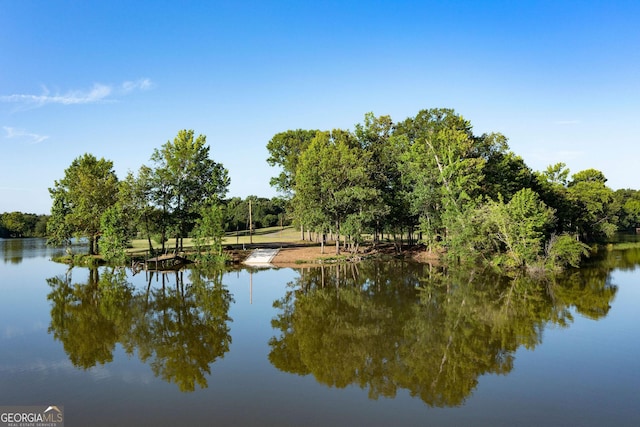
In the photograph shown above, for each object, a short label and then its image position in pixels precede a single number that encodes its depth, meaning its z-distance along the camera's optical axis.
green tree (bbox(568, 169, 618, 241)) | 68.00
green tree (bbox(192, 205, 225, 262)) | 45.59
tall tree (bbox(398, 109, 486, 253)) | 44.56
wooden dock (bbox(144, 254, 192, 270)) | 42.38
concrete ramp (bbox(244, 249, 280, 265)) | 45.81
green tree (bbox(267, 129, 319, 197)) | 60.81
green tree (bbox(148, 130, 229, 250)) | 48.00
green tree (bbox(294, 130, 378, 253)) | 46.66
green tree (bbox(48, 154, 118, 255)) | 49.50
